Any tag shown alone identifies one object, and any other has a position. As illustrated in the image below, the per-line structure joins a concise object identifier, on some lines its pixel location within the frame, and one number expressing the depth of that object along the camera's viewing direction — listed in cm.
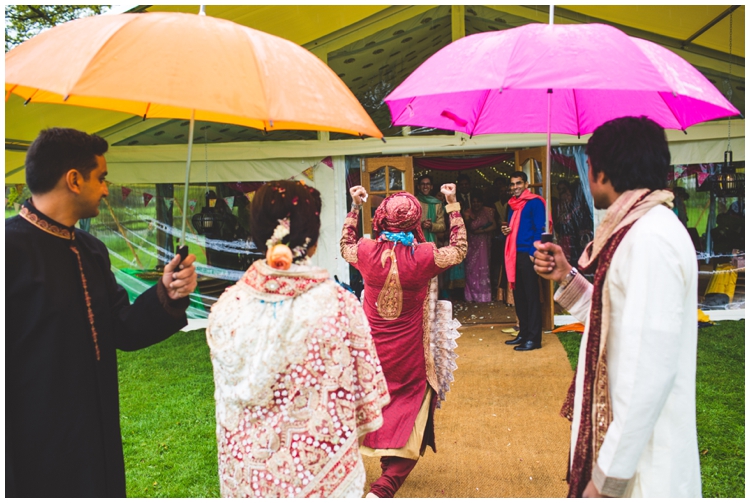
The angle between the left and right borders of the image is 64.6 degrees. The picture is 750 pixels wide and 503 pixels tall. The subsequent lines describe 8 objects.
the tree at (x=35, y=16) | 871
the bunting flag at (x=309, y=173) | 796
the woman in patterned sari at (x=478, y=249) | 975
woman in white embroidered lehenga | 189
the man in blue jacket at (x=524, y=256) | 675
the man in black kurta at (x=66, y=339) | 208
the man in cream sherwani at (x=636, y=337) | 173
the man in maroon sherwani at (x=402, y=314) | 354
